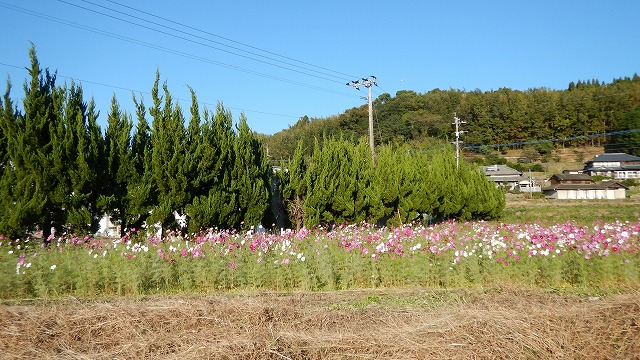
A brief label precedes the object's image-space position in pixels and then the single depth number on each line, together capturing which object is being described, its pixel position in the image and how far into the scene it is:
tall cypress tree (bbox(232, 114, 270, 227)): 12.70
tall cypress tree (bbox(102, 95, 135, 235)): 11.30
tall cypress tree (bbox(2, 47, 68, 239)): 9.99
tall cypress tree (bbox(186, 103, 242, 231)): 11.79
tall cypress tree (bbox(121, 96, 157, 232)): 11.29
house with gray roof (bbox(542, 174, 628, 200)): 53.53
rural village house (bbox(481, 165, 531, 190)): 63.69
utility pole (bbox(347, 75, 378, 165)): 19.69
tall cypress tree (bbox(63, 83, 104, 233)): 10.48
